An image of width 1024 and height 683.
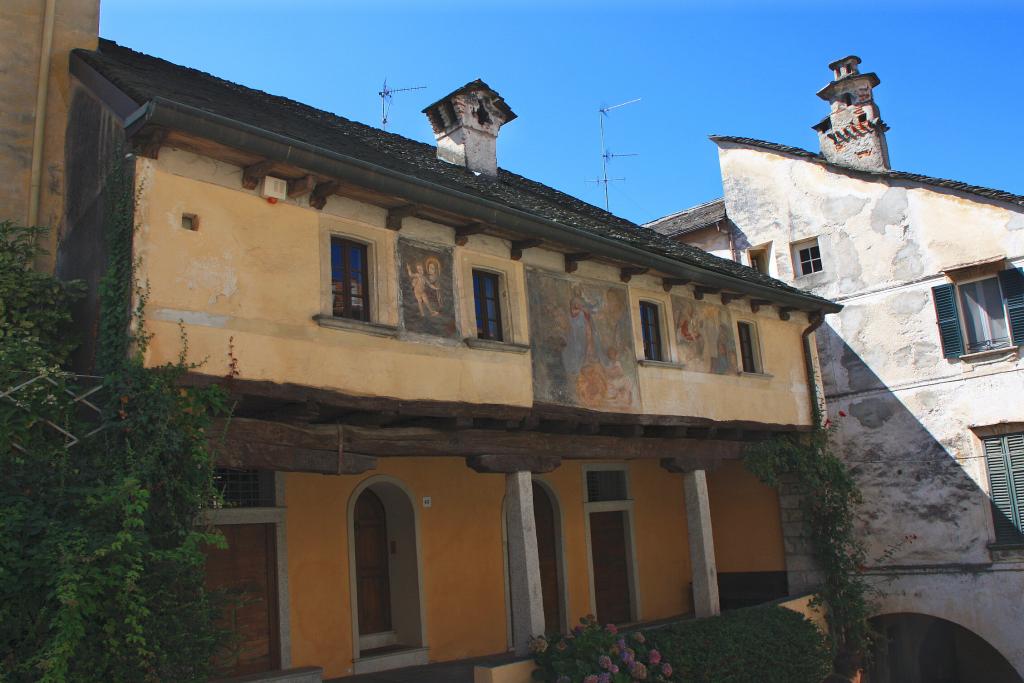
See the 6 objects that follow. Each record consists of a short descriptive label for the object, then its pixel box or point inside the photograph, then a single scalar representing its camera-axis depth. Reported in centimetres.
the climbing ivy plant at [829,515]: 1492
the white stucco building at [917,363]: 1575
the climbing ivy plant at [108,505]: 712
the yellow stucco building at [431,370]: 884
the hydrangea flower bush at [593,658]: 1023
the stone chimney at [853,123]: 1909
